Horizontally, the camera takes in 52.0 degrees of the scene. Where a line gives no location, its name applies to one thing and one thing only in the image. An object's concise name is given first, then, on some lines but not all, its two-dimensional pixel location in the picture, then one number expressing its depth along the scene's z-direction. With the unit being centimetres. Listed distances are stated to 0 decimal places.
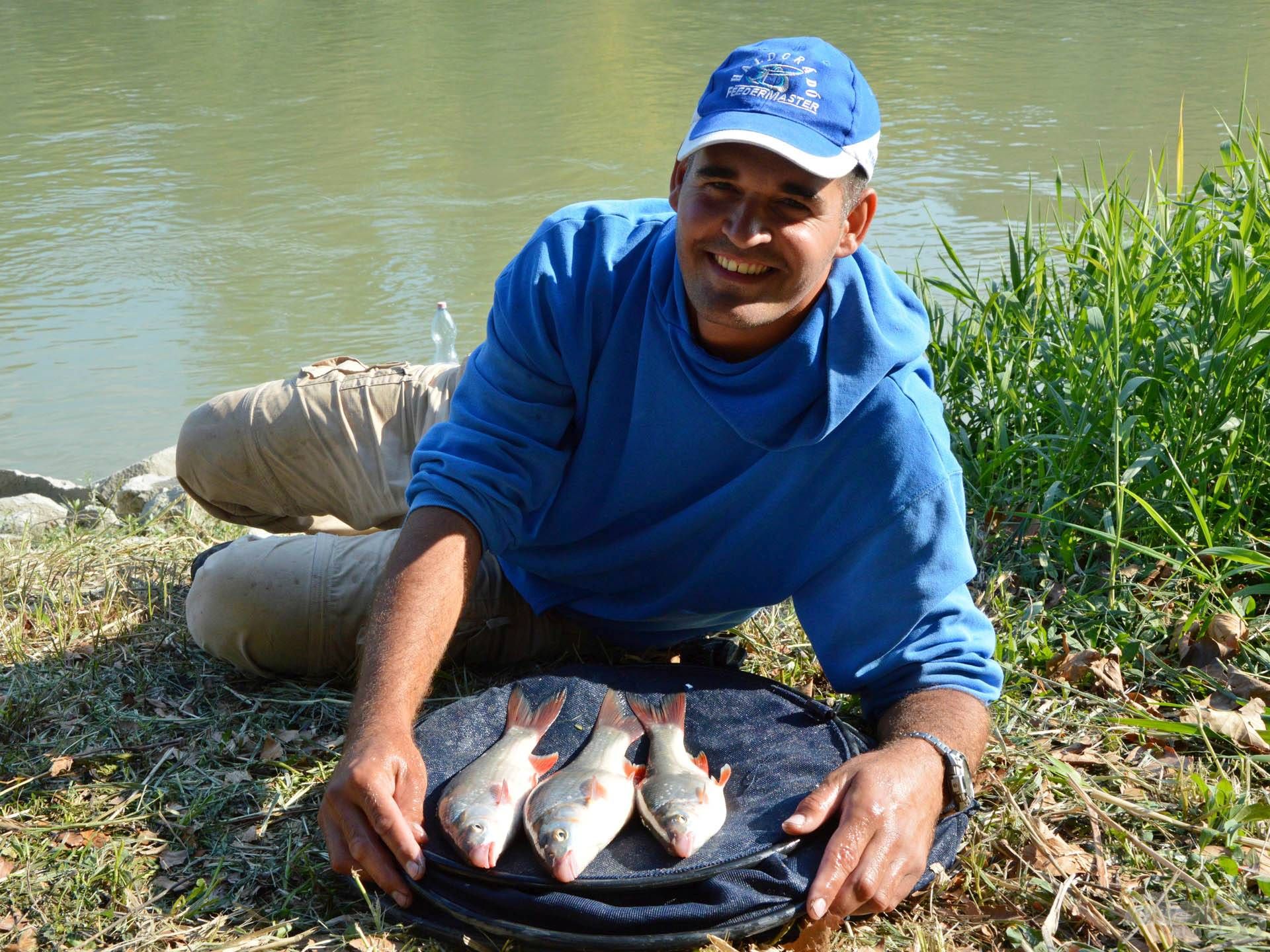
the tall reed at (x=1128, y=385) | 386
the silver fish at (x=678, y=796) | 266
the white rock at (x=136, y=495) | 554
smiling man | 271
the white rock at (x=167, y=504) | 514
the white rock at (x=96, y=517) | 519
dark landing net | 251
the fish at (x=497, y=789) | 259
